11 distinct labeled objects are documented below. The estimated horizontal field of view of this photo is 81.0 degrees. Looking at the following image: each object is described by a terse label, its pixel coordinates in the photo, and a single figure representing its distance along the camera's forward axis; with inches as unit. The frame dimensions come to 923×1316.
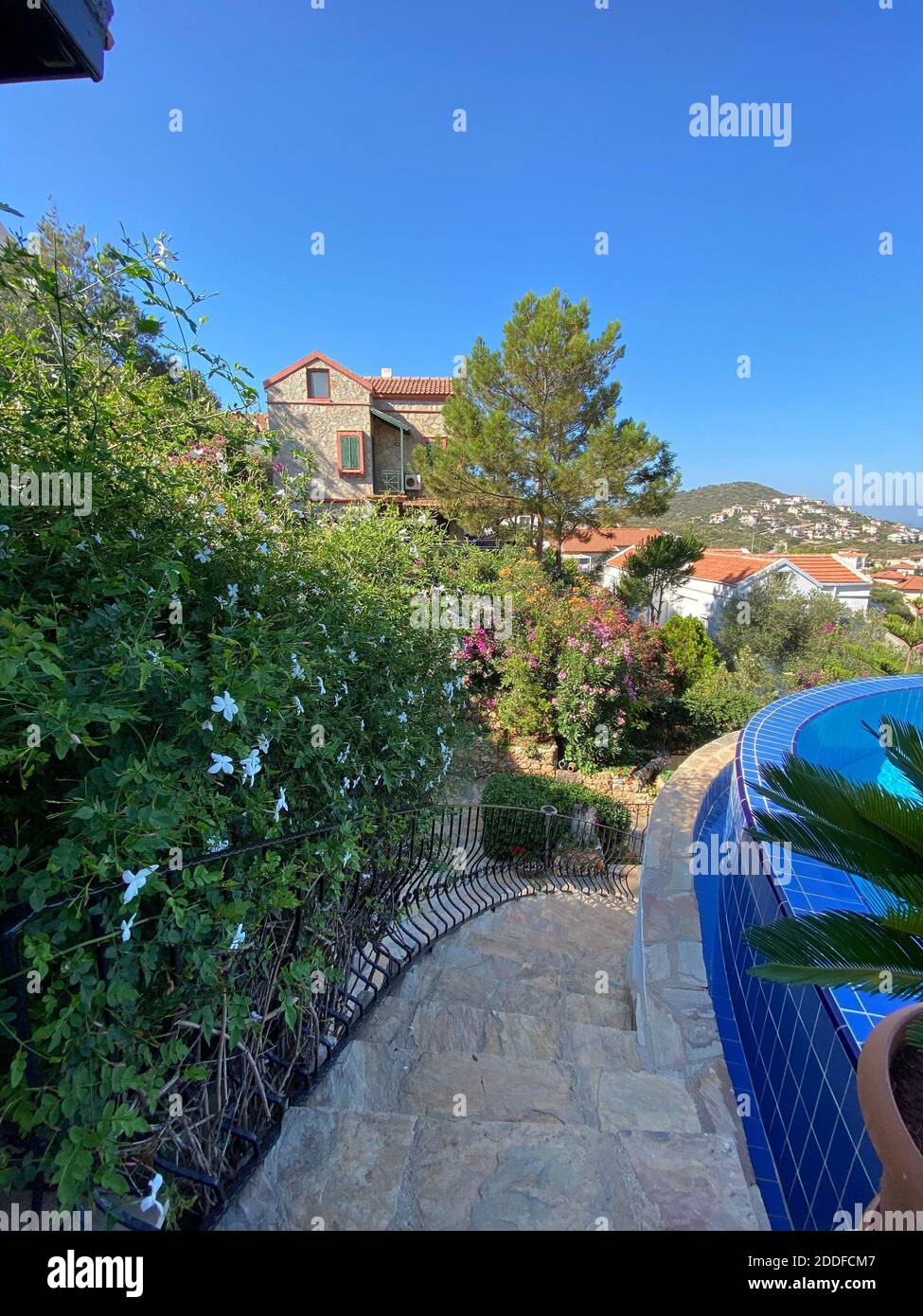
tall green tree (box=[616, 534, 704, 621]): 708.0
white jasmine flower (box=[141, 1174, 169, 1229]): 44.4
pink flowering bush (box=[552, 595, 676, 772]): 329.4
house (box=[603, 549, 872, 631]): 792.9
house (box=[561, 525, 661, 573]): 1129.4
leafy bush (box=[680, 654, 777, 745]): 418.9
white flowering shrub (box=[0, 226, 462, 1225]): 40.3
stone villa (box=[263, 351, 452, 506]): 743.7
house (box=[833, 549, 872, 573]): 947.9
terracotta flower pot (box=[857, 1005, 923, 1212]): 44.5
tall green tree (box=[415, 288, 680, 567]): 542.9
